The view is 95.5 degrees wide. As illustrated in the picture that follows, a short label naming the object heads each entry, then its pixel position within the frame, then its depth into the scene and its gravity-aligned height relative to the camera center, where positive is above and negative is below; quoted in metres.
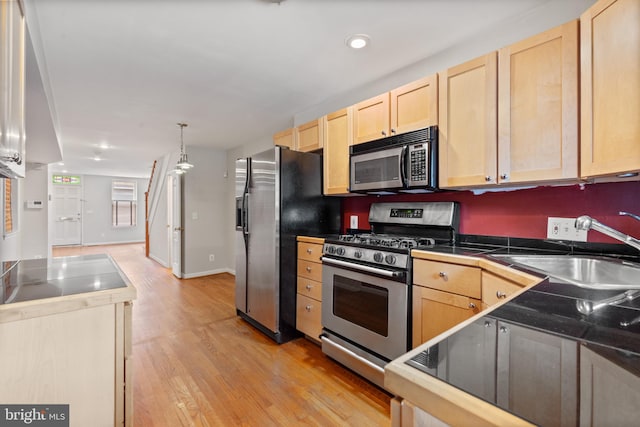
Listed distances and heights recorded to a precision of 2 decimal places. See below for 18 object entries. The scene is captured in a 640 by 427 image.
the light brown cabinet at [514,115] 1.49 +0.57
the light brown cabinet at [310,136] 2.87 +0.77
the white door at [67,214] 8.94 -0.16
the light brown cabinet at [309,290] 2.55 -0.72
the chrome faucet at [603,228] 1.25 -0.07
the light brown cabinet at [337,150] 2.62 +0.57
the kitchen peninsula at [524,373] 0.40 -0.27
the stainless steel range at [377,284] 1.91 -0.53
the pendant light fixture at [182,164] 4.06 +0.64
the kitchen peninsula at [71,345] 1.03 -0.52
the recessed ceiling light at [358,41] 1.98 +1.19
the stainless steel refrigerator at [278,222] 2.68 -0.12
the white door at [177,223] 5.18 -0.25
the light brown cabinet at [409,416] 0.48 -0.35
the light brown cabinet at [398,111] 2.04 +0.77
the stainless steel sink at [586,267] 1.35 -0.28
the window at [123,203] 9.77 +0.21
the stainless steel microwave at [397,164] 2.00 +0.36
